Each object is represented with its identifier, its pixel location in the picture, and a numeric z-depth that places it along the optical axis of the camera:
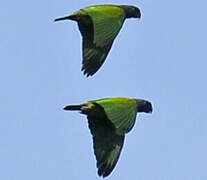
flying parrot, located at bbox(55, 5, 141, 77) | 34.56
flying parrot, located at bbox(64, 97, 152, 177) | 33.50
